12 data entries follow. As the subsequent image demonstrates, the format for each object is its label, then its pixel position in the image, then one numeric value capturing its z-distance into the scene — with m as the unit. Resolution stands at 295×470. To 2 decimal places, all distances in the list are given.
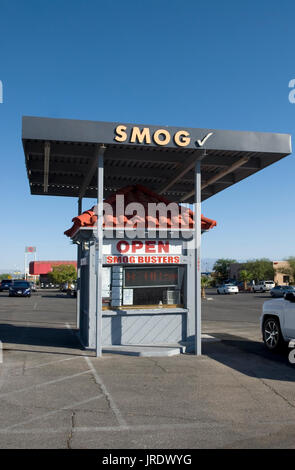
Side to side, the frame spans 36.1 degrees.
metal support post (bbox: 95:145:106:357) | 10.12
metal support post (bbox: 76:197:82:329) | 14.61
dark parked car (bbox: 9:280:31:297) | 43.47
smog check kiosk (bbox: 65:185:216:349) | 11.21
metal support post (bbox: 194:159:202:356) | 10.52
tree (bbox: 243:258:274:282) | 91.12
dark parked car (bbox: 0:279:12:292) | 59.23
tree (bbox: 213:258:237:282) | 117.00
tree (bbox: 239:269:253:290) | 80.12
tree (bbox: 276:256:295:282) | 80.19
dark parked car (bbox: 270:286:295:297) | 49.91
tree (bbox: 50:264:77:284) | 80.31
